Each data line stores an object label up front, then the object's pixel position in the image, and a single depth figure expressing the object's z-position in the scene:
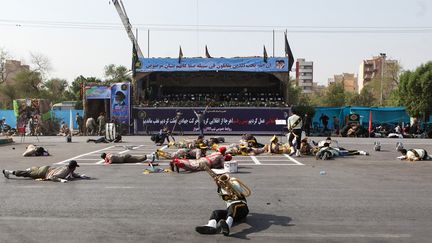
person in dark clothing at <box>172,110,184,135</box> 35.81
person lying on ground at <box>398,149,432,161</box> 17.06
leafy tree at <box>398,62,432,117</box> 36.97
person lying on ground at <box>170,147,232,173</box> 13.69
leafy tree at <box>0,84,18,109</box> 74.19
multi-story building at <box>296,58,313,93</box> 180.32
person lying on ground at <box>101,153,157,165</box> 15.88
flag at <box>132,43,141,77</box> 40.53
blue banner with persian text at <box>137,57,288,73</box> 40.06
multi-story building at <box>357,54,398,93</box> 147.62
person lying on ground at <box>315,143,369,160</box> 17.78
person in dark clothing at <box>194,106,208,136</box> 31.59
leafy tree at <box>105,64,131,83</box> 90.11
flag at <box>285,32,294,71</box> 42.31
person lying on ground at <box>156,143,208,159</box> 15.77
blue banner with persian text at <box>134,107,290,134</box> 36.28
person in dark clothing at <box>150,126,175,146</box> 25.31
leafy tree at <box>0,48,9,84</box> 74.38
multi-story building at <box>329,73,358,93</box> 179.36
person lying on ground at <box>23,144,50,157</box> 18.53
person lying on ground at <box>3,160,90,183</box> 11.80
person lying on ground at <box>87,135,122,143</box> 26.98
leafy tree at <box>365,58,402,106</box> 86.06
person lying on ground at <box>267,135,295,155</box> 19.62
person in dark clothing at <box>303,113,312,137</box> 35.97
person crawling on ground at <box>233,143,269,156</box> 19.41
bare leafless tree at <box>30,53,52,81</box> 75.88
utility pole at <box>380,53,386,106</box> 84.67
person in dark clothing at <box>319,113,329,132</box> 36.88
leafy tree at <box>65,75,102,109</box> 78.25
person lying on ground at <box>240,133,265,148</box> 20.70
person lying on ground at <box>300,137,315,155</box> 19.05
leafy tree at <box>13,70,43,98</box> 72.88
